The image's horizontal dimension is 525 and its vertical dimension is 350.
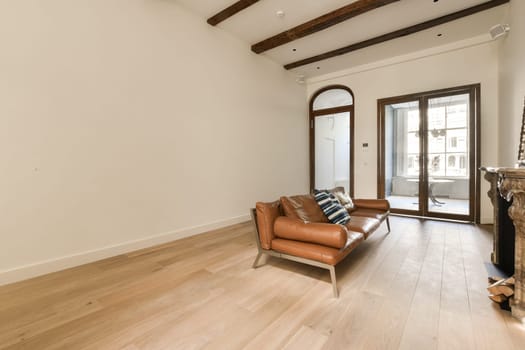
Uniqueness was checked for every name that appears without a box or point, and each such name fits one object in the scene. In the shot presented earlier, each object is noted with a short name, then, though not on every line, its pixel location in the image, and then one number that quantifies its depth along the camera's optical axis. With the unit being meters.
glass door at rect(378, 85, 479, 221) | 4.34
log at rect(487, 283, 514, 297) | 1.77
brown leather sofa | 2.06
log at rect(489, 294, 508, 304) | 1.81
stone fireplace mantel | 1.62
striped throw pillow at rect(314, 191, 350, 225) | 2.76
